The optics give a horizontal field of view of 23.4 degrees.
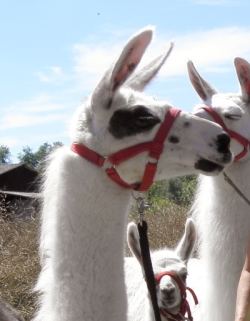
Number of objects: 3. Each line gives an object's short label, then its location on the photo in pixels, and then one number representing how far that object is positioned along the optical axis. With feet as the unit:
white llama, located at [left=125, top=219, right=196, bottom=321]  14.58
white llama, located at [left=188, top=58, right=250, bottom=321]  13.41
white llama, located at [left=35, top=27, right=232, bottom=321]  9.29
